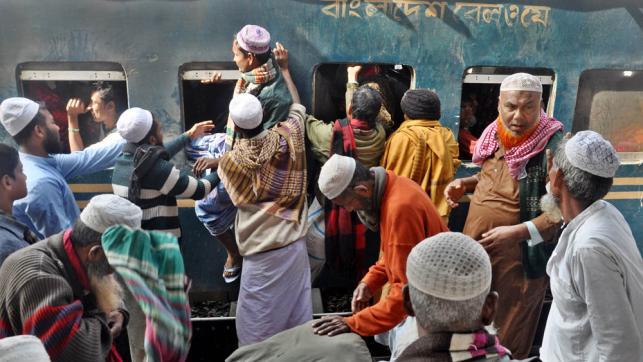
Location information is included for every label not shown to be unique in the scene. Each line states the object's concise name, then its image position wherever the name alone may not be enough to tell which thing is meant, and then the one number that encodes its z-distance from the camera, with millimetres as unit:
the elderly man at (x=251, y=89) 3395
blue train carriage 3365
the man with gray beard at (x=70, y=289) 1807
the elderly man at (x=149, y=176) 3178
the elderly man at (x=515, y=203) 3074
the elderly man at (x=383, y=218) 2339
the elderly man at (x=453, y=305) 1434
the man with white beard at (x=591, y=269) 1893
